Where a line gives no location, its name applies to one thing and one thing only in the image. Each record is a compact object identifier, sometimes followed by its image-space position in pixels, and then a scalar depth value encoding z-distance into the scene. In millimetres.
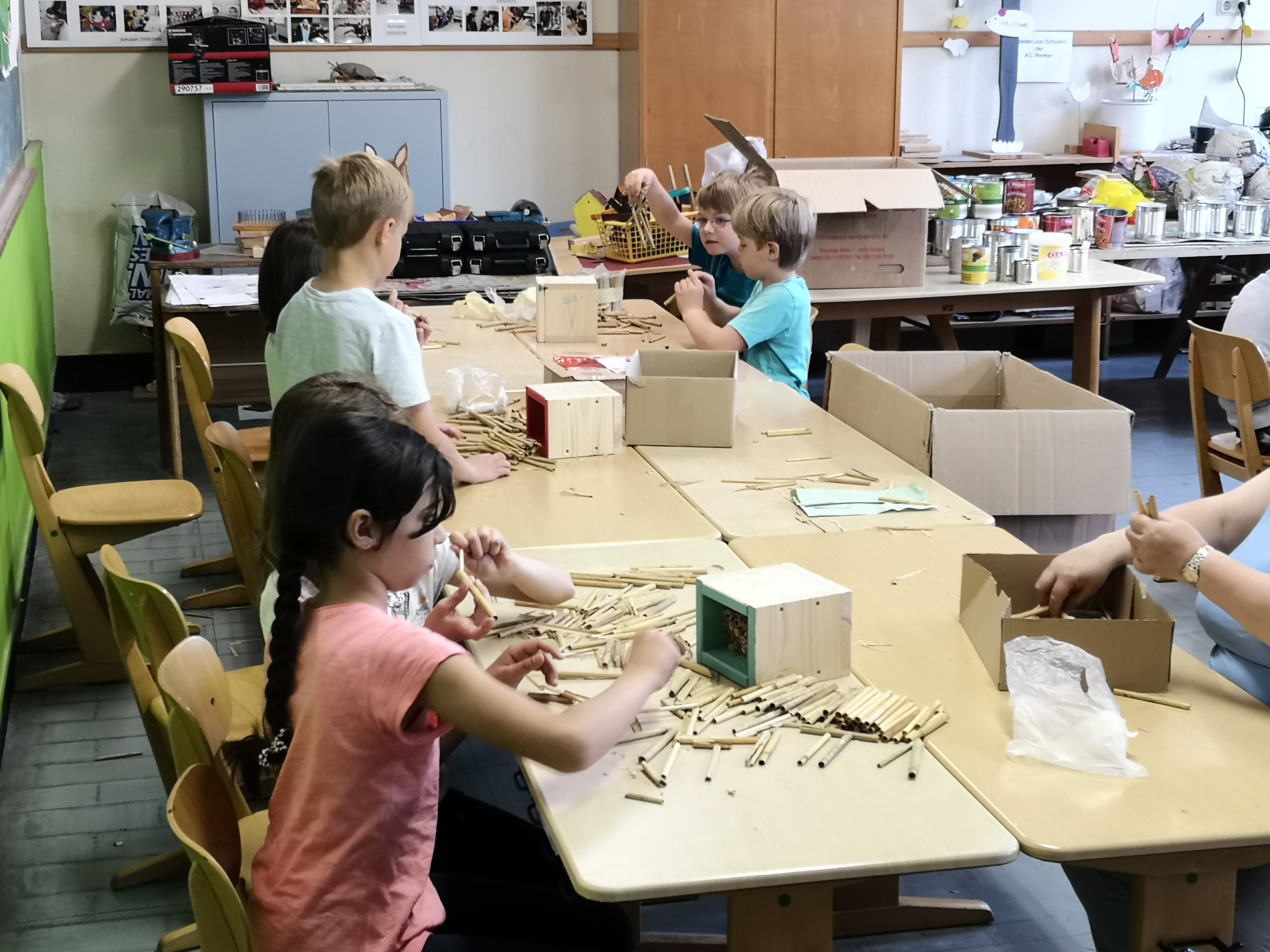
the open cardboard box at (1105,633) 1762
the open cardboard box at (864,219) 4656
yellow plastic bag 6324
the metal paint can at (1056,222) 5680
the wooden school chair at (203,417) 3355
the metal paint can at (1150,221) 5875
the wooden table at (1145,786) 1478
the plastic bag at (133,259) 6379
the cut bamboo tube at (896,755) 1624
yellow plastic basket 4953
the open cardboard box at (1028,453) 2680
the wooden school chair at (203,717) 1710
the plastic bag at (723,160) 5598
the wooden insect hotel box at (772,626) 1782
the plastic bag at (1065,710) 1610
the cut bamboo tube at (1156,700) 1766
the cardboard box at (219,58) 6012
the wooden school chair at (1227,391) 3918
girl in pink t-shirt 1499
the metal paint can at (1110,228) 5844
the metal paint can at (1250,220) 5992
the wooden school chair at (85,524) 3197
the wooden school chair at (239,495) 2900
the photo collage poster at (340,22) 6324
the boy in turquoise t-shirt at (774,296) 3586
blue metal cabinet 6219
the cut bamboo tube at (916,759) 1597
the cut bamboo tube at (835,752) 1621
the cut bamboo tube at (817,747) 1627
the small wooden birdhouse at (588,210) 5602
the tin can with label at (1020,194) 6102
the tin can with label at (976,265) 5156
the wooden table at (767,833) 1403
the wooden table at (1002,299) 4969
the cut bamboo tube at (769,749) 1622
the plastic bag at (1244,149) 6703
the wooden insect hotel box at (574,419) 2865
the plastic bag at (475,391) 3227
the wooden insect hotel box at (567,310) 3980
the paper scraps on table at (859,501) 2549
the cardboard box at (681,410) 2963
